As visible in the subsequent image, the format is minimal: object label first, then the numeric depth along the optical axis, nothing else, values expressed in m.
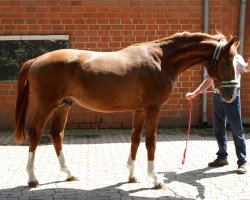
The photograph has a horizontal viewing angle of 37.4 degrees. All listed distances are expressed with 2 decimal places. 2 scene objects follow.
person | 5.34
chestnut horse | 4.64
